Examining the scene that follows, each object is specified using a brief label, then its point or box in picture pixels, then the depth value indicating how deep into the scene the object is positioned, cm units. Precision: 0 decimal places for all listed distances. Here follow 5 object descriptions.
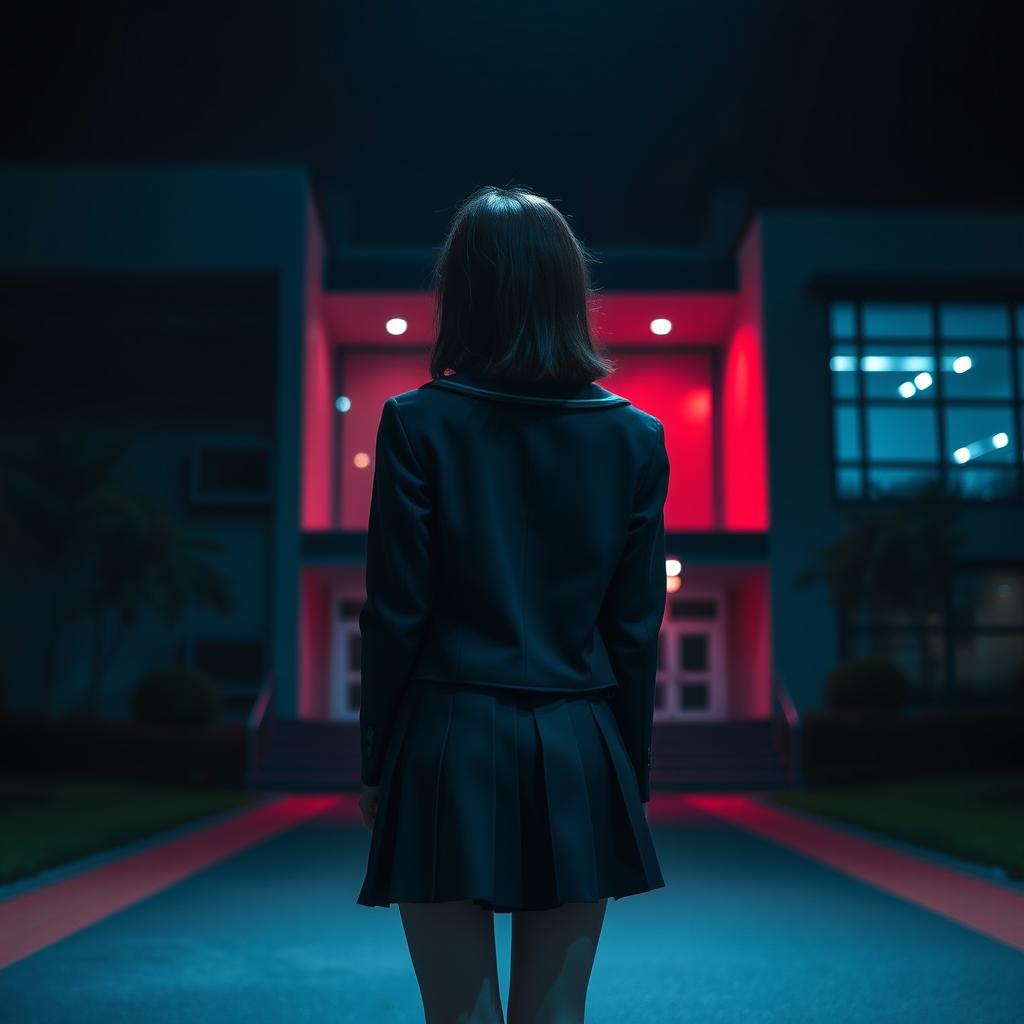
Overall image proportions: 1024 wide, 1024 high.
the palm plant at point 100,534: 1794
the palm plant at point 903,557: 1806
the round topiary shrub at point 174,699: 1794
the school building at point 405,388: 2194
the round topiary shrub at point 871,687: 1816
